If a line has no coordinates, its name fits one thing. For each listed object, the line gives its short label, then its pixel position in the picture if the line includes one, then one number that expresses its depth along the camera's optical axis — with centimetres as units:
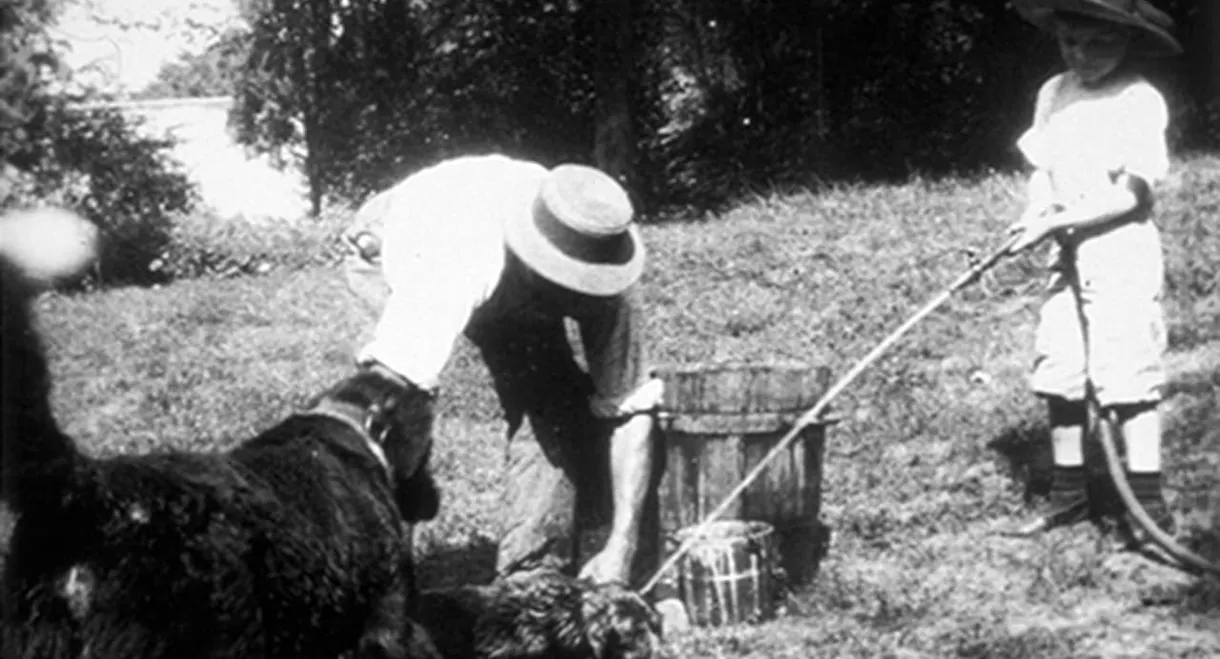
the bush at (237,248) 1412
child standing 494
